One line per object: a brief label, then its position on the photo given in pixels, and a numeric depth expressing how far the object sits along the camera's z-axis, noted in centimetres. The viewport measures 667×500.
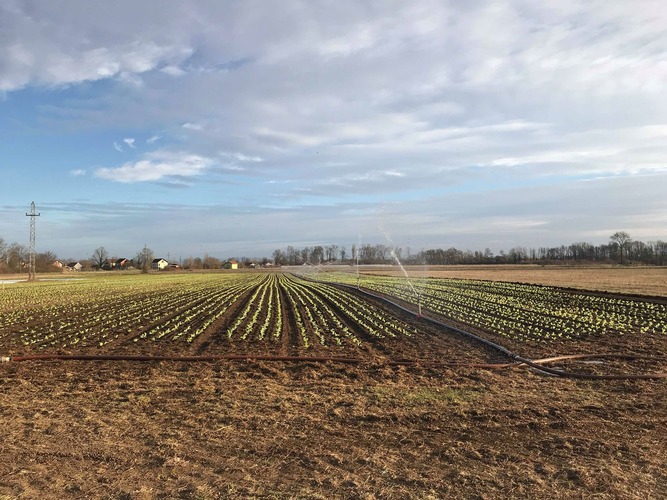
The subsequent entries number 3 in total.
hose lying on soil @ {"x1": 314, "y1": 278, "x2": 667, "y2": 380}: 806
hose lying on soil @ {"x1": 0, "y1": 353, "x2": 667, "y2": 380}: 916
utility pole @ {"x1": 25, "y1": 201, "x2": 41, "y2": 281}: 6950
